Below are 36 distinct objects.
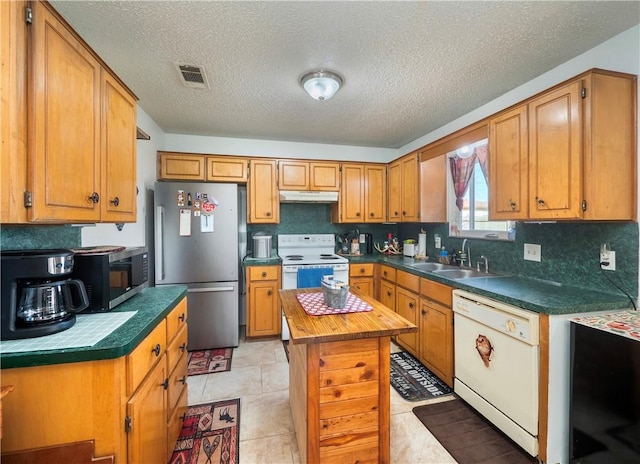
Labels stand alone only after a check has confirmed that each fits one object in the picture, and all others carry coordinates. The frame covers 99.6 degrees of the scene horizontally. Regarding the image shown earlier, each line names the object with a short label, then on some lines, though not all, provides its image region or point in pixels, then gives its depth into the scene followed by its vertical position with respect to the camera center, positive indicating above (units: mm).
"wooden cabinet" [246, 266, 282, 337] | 3137 -841
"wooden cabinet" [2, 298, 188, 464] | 891 -613
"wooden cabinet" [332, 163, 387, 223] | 3637 +489
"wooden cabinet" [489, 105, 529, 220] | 1822 +461
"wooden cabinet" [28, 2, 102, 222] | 962 +423
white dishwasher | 1506 -845
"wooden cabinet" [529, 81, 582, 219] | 1529 +454
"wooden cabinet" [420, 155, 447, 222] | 3066 +473
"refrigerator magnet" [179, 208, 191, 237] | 2855 +82
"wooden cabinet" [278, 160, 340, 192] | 3430 +705
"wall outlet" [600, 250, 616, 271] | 1615 -184
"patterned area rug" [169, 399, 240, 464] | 1579 -1325
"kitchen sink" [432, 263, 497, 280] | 2477 -410
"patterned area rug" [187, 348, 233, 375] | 2533 -1313
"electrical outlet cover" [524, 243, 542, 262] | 2078 -174
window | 2648 +373
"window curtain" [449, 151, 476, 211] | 2824 +608
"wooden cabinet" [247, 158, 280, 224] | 3334 +457
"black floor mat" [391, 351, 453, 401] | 2148 -1301
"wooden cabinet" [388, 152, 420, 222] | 3150 +505
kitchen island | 1282 -782
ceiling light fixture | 1987 +1105
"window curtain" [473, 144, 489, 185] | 2621 +715
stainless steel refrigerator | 2832 -248
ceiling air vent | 1934 +1166
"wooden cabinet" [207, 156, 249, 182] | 3252 +740
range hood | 3365 +419
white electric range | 3135 -356
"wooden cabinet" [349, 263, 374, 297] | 3361 -584
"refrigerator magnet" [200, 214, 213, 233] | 2914 +73
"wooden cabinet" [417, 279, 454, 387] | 2158 -855
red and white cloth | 1490 -447
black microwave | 1275 -224
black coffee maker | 960 -234
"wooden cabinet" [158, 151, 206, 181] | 3131 +746
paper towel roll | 3381 -194
